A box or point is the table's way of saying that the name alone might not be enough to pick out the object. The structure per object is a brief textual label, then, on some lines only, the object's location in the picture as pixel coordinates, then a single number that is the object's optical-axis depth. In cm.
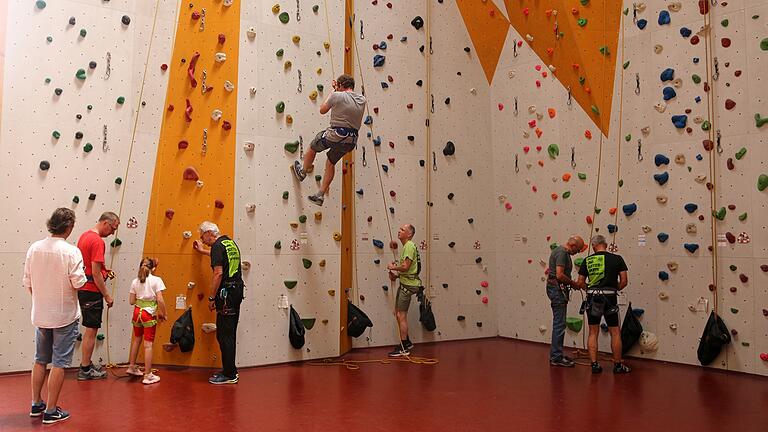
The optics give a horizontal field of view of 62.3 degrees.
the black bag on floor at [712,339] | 674
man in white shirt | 455
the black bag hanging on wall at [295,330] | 700
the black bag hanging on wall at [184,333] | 662
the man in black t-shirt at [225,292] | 612
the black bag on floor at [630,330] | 748
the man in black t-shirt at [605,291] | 671
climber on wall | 666
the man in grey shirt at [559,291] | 704
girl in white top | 616
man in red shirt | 595
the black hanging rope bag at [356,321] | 767
